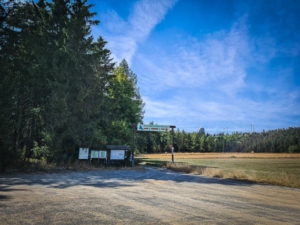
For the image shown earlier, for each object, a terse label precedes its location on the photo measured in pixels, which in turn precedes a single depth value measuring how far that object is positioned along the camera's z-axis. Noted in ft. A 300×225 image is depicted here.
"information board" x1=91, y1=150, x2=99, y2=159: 73.77
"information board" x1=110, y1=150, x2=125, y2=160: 76.69
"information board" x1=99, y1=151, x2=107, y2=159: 75.20
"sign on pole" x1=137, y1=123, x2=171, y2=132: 86.22
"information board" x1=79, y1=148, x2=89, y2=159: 71.31
